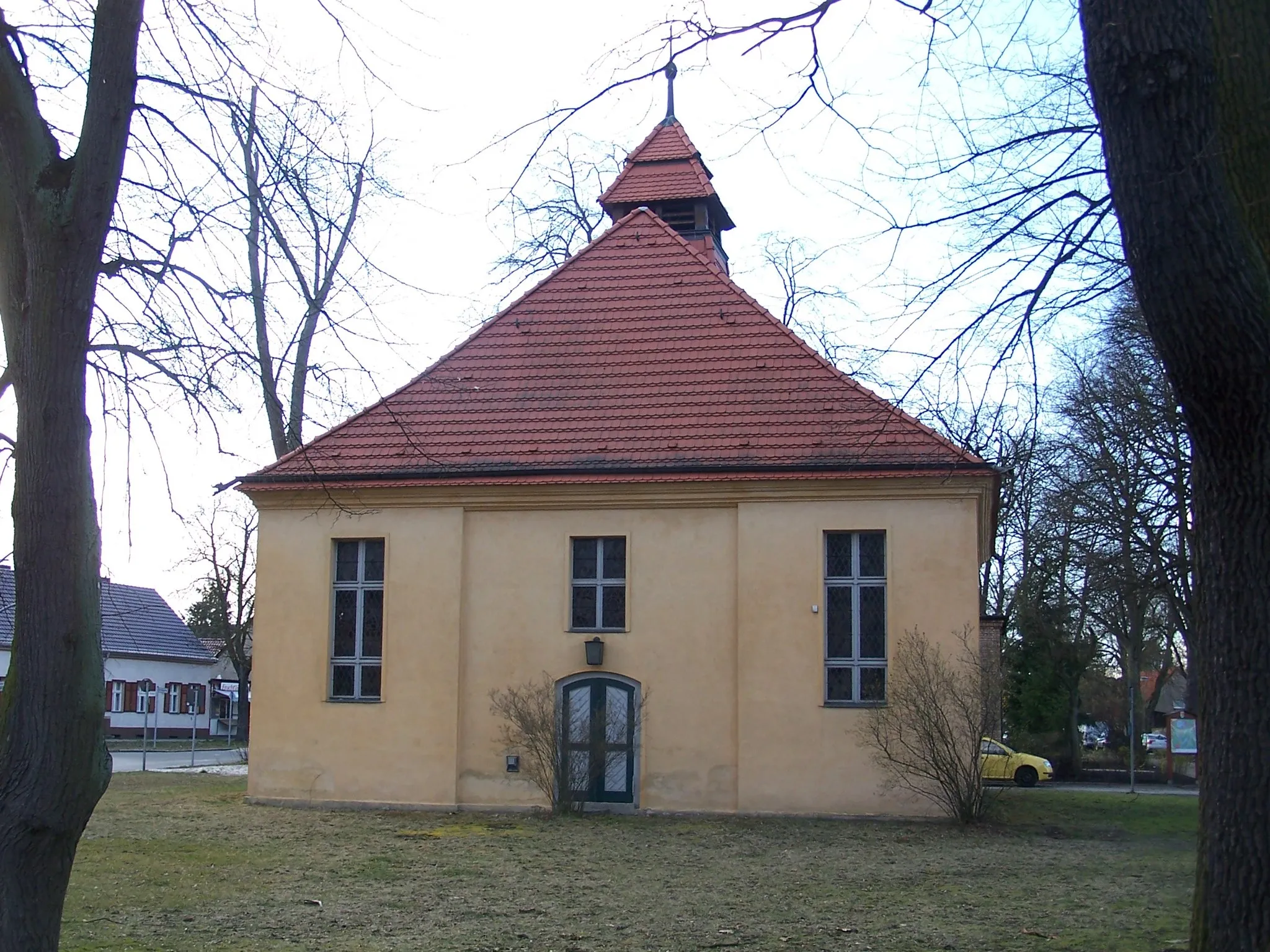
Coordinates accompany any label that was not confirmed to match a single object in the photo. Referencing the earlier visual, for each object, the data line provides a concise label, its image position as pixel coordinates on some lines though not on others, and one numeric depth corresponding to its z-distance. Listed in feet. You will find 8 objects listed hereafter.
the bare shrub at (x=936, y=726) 57.47
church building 61.26
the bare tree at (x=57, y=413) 19.30
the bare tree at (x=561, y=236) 100.63
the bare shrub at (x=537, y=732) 60.85
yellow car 101.30
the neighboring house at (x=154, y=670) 176.86
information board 100.89
